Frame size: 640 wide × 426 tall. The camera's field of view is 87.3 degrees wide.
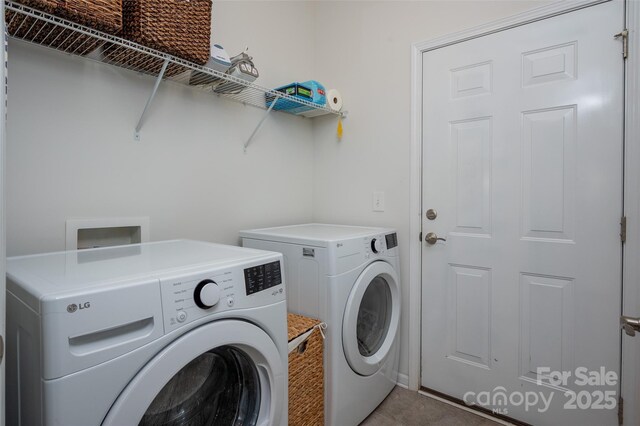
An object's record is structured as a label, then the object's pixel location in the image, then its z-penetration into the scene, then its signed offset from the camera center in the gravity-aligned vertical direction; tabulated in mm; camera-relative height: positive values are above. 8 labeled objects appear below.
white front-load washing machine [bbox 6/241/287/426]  688 -310
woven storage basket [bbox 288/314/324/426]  1336 -701
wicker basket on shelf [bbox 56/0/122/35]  1015 +613
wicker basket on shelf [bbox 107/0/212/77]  1193 +670
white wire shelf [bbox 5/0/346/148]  1061 +604
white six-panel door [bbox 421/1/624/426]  1475 -31
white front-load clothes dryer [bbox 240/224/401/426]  1475 -436
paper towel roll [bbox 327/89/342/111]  2147 +708
